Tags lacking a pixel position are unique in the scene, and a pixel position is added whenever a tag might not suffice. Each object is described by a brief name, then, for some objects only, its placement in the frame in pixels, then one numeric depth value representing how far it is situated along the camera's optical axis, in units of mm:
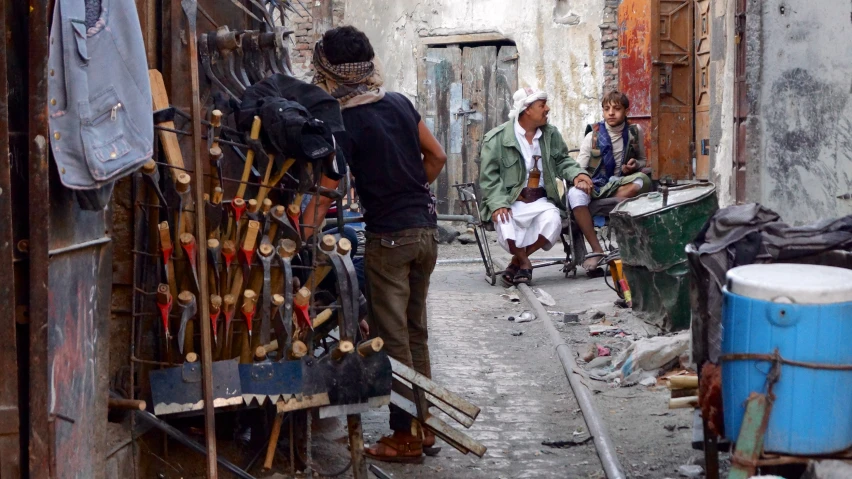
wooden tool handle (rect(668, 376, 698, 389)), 4434
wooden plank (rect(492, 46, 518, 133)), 15852
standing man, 4773
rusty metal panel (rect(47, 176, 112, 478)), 3119
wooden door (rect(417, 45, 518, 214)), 15914
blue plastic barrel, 3426
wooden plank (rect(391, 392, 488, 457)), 4613
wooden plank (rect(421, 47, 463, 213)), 15984
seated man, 9773
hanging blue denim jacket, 2990
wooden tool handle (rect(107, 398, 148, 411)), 3728
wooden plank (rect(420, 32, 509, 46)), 15773
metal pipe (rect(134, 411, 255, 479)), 3916
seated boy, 10070
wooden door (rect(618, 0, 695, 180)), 13781
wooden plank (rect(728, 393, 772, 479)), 3451
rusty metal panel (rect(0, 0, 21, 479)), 2832
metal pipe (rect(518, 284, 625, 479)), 4755
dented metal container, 7086
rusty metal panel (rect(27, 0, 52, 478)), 2910
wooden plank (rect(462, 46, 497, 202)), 15930
